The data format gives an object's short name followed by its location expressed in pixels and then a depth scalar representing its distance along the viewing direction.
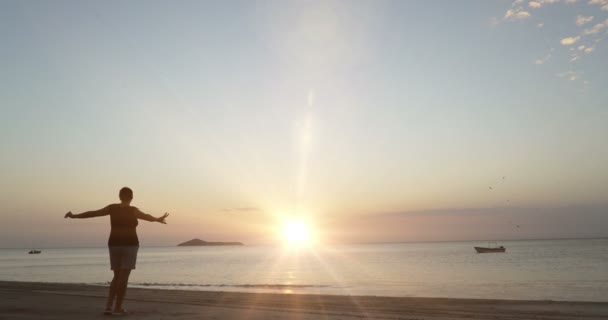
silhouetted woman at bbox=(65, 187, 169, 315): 8.32
